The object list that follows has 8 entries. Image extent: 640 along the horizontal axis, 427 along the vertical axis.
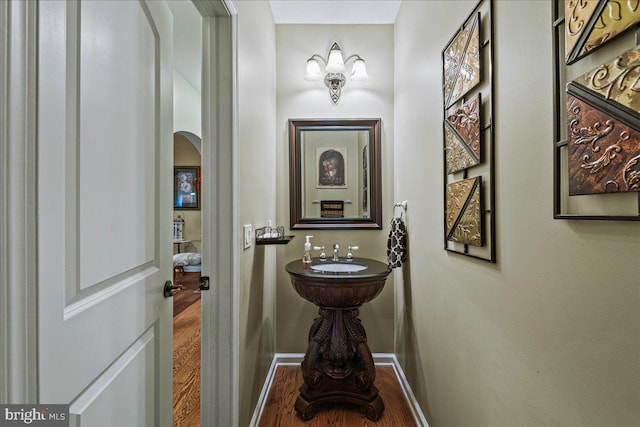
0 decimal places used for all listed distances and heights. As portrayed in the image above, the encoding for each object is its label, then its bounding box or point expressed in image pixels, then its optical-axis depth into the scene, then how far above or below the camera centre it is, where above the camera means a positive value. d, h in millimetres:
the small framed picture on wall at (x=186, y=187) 5570 +529
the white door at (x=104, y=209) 512 +15
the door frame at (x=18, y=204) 430 +19
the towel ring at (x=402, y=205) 2072 +64
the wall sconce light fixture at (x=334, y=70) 2314 +1127
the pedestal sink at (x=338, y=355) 1793 -868
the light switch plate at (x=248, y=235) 1546 -106
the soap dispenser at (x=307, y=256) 2125 -296
